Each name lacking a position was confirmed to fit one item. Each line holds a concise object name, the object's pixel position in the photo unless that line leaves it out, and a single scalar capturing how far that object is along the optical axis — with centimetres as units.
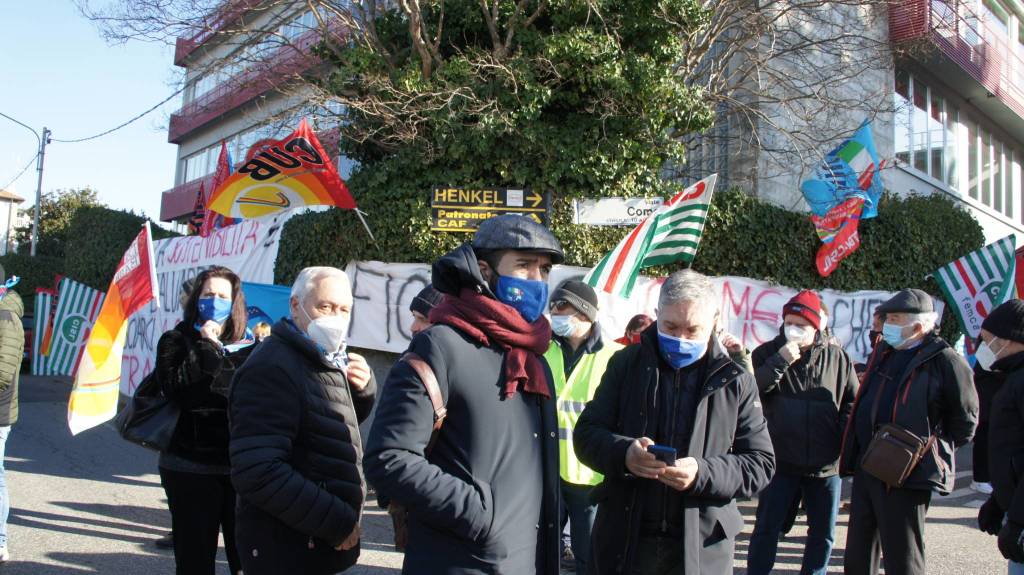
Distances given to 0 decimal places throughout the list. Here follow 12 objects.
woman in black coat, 377
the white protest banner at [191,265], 1177
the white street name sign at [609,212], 1077
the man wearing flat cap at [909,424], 423
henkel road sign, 1065
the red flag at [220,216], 1426
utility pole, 3236
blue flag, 1109
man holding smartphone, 280
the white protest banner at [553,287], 1025
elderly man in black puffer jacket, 271
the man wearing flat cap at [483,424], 223
